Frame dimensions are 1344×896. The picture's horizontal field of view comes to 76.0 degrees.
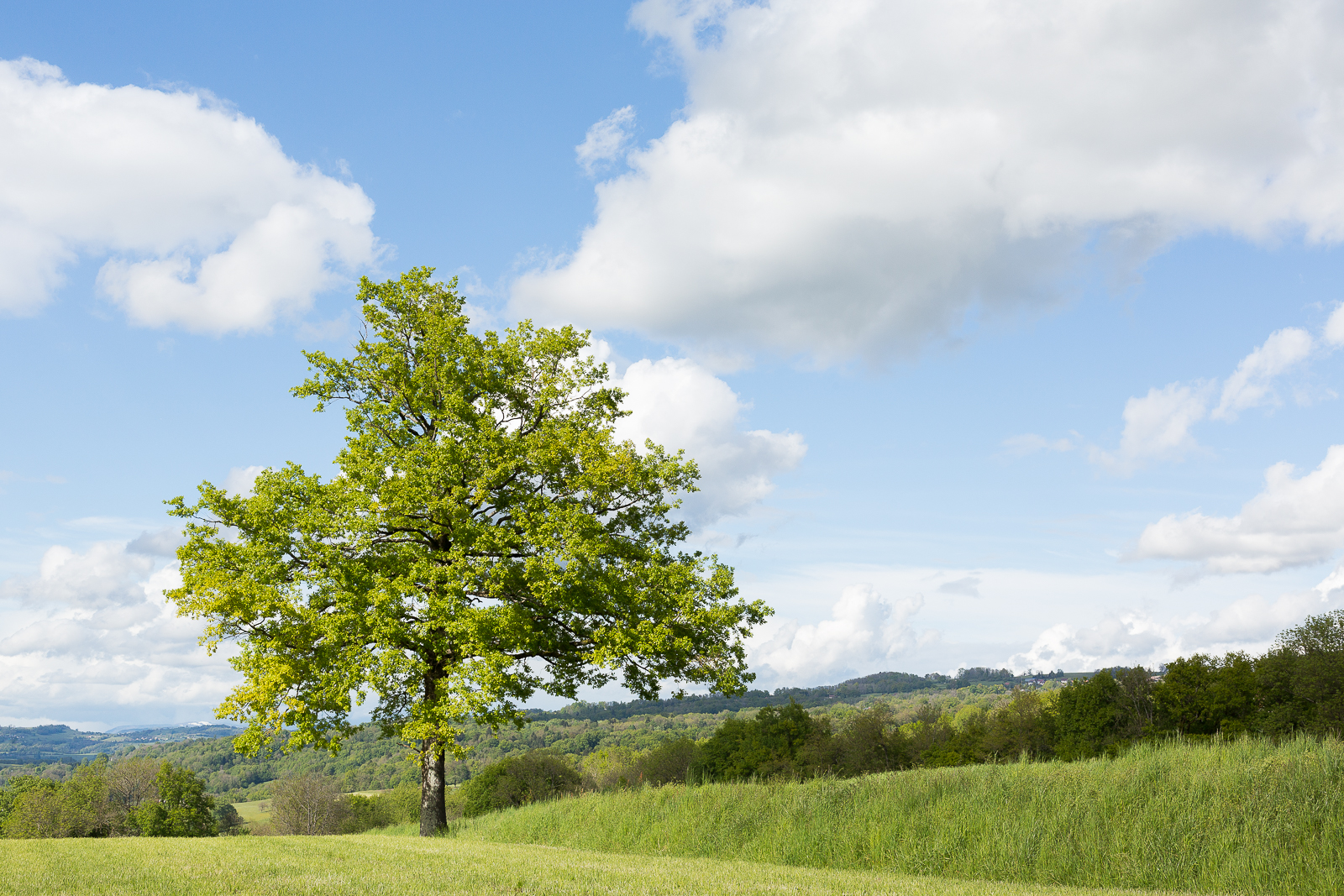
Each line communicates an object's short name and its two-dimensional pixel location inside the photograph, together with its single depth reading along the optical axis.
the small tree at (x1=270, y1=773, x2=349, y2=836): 95.12
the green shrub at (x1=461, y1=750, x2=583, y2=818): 69.94
